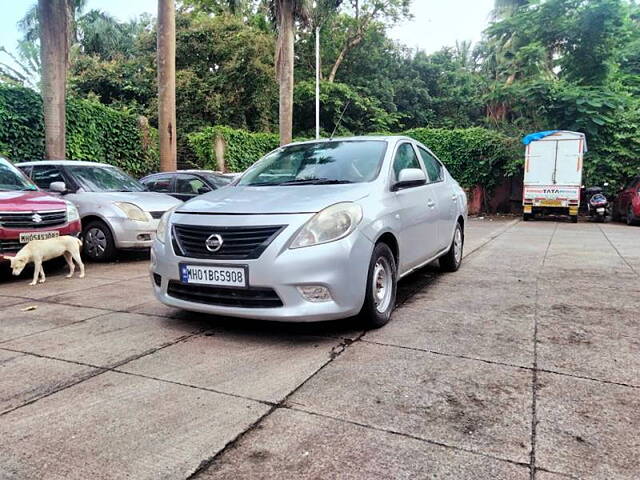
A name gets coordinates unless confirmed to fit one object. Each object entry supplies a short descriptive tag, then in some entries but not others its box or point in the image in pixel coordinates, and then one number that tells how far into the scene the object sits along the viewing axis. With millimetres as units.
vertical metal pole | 17962
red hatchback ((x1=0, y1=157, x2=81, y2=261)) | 5555
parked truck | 14570
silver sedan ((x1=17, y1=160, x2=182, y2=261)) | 7008
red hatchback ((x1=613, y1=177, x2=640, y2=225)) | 13124
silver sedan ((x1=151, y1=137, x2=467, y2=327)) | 3303
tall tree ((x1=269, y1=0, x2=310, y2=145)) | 13875
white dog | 5410
